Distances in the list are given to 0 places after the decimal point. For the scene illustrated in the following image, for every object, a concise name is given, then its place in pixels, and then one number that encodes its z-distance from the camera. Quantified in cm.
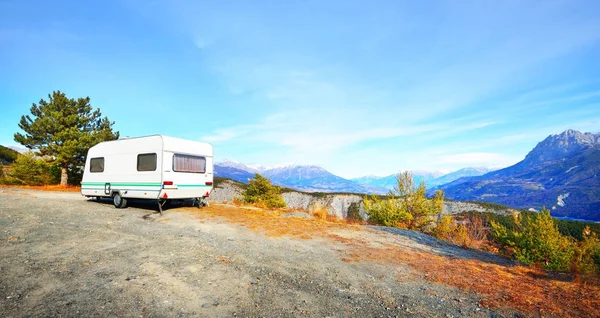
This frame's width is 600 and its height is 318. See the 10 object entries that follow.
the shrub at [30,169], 2745
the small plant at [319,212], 1717
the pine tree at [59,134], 2636
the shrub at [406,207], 1806
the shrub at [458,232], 1526
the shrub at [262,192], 2649
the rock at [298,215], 1600
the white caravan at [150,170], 1364
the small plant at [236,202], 2136
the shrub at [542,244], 1284
